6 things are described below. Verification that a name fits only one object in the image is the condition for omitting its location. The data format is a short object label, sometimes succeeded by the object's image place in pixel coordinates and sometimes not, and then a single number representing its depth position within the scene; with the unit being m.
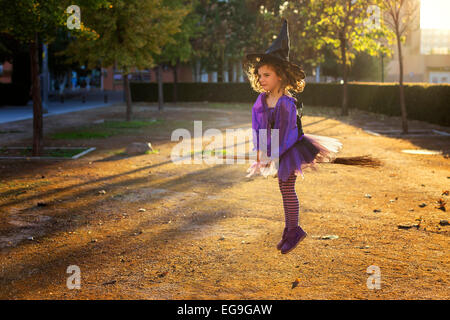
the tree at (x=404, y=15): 18.45
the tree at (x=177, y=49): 30.99
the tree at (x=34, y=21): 11.95
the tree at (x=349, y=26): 27.53
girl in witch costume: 5.12
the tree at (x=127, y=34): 20.72
